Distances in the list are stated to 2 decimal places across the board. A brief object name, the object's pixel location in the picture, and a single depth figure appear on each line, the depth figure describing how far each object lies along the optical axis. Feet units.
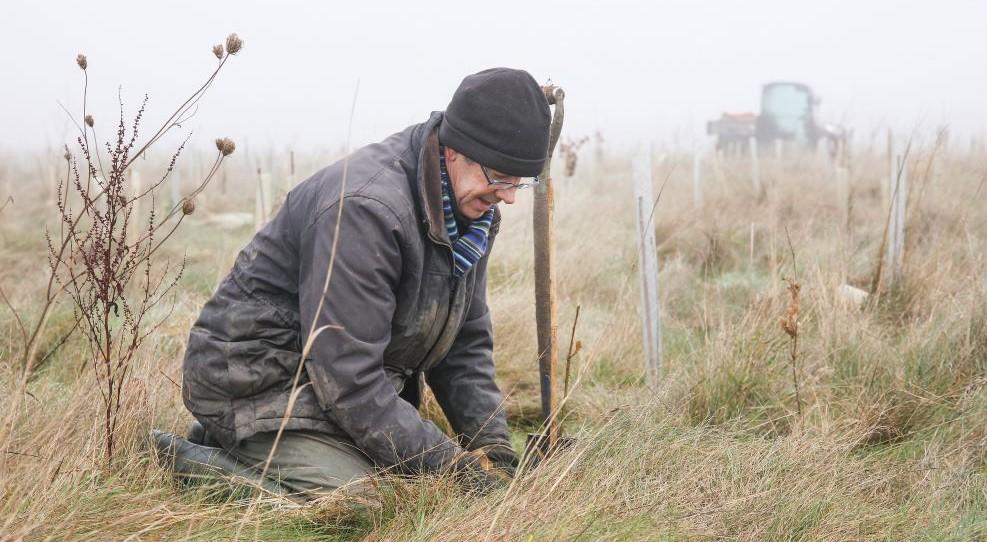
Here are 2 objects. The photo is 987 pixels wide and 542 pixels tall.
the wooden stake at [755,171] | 35.00
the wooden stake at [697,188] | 29.60
